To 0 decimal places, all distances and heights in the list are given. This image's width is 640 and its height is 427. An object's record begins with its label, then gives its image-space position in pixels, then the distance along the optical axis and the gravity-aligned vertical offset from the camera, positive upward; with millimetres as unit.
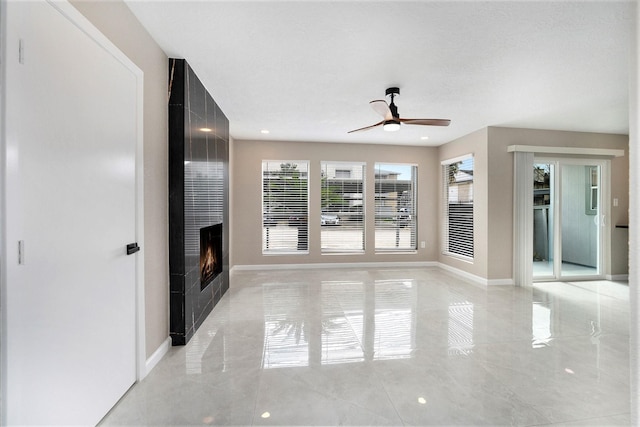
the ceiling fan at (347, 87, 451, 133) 2885 +1087
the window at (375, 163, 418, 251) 6016 +127
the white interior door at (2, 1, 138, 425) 1115 -33
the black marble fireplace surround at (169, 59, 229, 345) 2479 +208
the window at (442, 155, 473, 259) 5137 +124
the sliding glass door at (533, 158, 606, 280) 4781 -113
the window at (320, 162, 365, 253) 5840 +128
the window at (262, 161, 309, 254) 5715 +151
